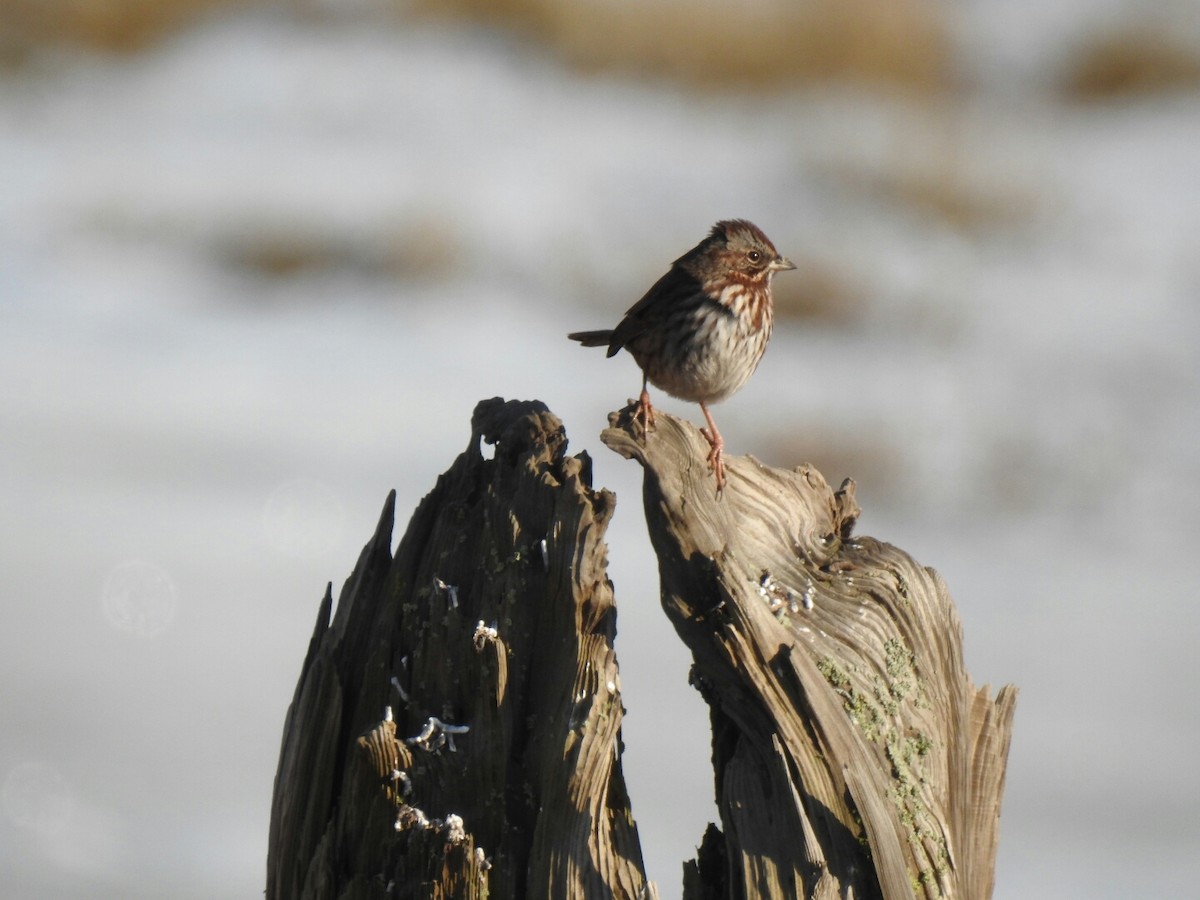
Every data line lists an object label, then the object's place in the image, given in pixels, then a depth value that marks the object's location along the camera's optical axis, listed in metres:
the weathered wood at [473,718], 9.62
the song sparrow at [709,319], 16.06
